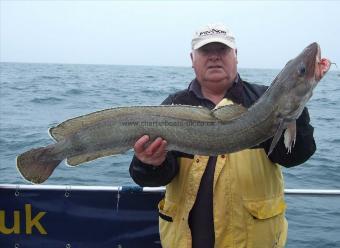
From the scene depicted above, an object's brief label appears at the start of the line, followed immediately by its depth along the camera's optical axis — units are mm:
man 3426
